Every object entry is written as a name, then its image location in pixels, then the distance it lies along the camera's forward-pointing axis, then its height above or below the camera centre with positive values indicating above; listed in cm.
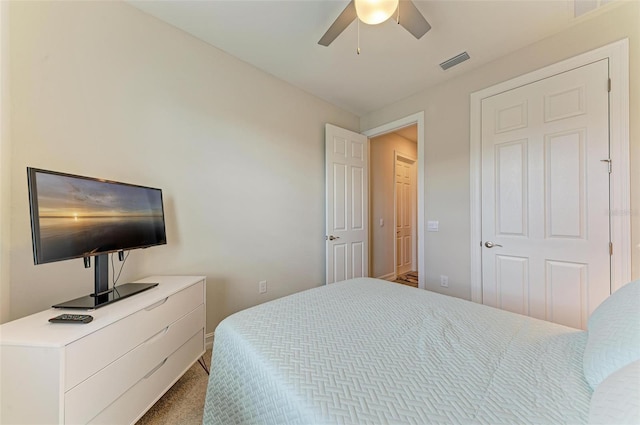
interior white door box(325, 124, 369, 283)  291 +9
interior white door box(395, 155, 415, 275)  434 -9
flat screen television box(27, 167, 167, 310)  101 -4
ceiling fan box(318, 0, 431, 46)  135 +120
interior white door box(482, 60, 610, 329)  172 +9
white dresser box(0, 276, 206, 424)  87 -64
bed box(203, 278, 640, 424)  60 -54
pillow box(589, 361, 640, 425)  45 -41
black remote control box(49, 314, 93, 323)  99 -45
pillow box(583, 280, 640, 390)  62 -39
